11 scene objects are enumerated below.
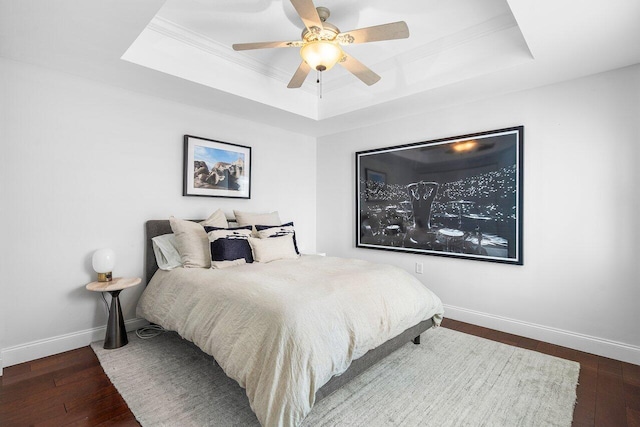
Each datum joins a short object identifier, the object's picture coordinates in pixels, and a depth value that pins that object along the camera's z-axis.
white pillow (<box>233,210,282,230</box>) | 3.56
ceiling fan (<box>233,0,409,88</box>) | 1.96
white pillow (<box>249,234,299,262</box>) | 3.05
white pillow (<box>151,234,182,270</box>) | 2.93
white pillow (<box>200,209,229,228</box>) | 3.26
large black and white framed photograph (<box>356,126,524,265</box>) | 3.04
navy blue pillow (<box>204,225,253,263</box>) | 2.85
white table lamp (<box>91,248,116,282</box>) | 2.60
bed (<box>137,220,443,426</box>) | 1.55
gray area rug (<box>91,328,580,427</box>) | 1.79
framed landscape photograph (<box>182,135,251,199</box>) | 3.40
